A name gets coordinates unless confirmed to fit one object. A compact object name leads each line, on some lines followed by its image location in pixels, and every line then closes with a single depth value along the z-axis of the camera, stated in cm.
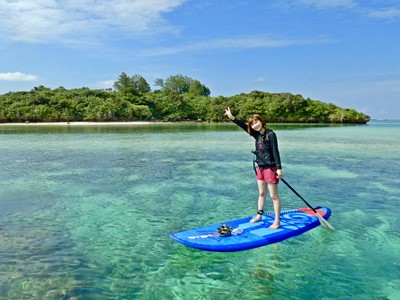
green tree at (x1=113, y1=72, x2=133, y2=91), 15025
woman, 762
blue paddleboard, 729
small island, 9988
